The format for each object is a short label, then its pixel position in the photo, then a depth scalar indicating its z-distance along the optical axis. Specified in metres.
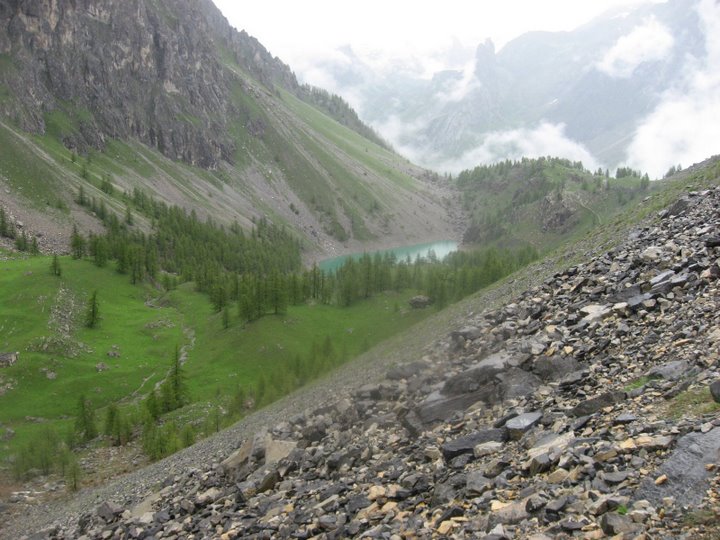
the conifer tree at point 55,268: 135.62
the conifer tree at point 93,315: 122.19
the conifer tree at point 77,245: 157.82
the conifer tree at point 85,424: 79.38
